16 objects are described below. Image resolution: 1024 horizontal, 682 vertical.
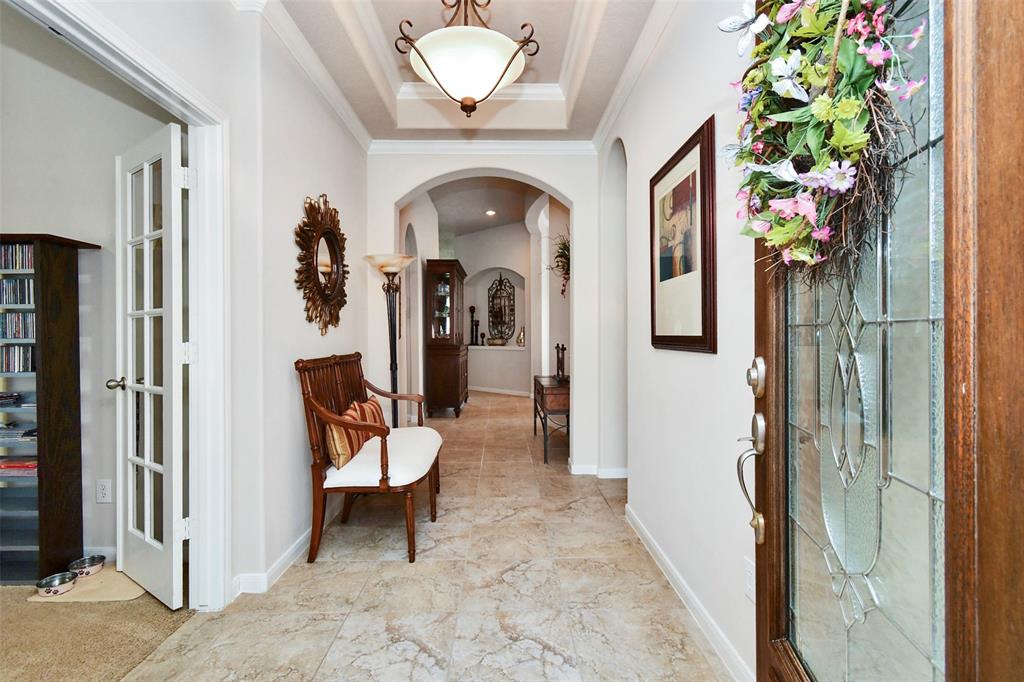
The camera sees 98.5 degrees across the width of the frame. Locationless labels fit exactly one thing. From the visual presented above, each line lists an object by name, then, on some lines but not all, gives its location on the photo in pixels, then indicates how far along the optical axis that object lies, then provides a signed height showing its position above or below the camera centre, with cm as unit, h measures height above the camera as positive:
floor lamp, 326 +44
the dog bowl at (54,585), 201 -112
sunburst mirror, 248 +47
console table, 402 -55
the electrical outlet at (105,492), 233 -79
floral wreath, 60 +32
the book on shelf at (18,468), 212 -60
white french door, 188 -10
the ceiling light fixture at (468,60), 180 +120
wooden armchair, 231 -66
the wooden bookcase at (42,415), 210 -35
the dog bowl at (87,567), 217 -111
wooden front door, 43 -12
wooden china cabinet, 644 +2
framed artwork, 167 +39
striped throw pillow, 238 -57
